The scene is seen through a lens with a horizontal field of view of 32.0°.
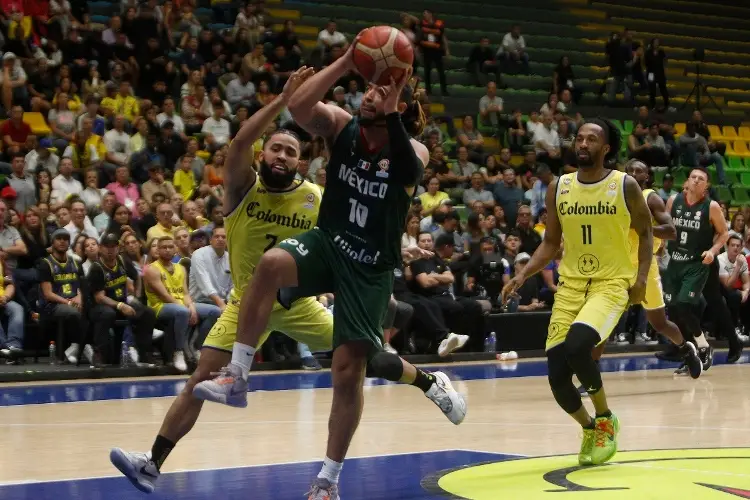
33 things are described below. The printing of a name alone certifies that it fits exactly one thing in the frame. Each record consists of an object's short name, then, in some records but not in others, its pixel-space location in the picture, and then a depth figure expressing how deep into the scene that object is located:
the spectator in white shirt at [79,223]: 14.34
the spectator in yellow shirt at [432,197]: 17.67
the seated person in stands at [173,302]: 13.79
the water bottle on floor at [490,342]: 16.62
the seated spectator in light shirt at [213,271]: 13.90
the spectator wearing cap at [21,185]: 14.91
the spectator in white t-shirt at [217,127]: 17.61
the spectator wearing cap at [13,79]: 16.42
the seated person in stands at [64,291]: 13.55
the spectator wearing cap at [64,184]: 15.10
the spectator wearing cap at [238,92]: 18.83
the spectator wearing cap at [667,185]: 20.19
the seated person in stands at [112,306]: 13.56
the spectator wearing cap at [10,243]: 13.85
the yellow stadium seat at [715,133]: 26.94
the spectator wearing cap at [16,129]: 15.82
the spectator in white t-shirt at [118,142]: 16.23
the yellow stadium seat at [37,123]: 16.69
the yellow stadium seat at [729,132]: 27.10
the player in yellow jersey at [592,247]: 7.55
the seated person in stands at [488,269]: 16.38
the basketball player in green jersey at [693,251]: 13.49
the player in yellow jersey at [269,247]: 6.45
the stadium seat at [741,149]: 26.80
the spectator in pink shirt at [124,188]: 15.54
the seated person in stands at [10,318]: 13.52
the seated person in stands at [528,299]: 17.02
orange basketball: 5.71
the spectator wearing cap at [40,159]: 15.45
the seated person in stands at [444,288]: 15.40
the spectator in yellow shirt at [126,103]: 17.23
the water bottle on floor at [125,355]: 13.89
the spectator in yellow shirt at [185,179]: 16.36
